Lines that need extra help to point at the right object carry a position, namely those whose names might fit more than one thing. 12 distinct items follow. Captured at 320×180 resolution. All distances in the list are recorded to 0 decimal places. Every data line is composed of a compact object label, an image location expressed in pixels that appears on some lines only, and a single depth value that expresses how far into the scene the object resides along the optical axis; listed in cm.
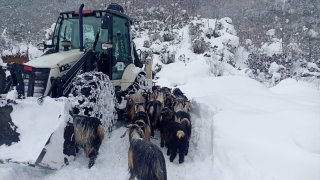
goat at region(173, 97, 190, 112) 610
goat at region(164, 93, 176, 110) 664
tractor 384
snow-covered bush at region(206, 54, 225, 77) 1246
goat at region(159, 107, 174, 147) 532
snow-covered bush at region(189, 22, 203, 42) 1714
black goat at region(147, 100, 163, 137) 581
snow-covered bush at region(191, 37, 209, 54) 1594
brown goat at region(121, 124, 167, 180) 341
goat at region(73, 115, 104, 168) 399
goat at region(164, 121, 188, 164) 465
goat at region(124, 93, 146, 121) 607
